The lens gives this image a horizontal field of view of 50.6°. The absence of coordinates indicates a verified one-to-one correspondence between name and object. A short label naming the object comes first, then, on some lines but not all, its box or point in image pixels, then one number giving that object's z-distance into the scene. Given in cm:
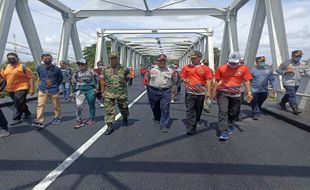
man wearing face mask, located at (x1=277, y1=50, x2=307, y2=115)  919
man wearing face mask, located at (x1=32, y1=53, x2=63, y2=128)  789
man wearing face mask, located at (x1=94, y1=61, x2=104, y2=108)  770
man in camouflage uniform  739
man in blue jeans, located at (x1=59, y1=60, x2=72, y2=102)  1375
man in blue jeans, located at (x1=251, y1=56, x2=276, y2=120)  934
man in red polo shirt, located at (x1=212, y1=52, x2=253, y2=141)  675
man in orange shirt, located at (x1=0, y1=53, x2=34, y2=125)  821
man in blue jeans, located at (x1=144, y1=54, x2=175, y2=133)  768
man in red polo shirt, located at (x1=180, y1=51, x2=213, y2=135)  710
